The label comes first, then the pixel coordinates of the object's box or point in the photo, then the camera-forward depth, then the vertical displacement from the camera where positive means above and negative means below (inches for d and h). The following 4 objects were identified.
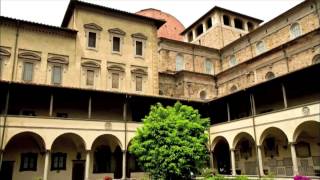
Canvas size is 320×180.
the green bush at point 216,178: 674.5 -40.3
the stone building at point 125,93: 829.2 +195.6
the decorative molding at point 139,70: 1160.1 +331.2
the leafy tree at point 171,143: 688.4 +37.2
